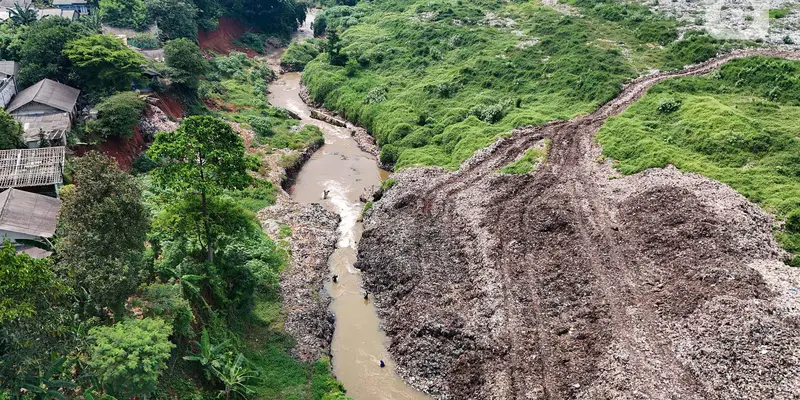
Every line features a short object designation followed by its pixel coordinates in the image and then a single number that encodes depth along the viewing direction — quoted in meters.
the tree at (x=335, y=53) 94.06
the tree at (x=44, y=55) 57.12
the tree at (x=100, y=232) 23.94
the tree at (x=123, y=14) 85.00
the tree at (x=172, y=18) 89.00
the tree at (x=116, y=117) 51.88
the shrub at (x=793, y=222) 38.78
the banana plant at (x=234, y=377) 29.50
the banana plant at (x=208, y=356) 29.09
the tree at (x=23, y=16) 69.81
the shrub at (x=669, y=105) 59.16
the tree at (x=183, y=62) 69.31
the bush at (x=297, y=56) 106.87
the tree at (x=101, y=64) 57.31
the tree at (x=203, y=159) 32.31
